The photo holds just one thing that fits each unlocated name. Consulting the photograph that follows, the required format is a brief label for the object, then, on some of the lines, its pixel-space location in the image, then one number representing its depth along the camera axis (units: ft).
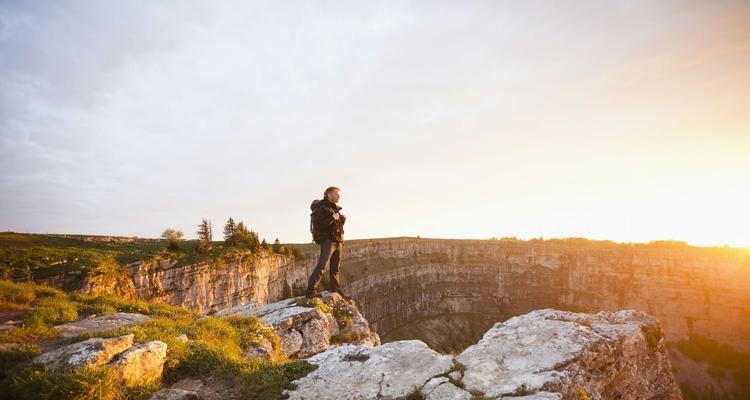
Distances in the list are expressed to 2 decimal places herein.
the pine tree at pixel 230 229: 120.78
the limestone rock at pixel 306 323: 29.55
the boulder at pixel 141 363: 16.47
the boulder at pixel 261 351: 24.23
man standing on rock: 36.35
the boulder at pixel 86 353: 16.57
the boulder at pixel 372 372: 16.53
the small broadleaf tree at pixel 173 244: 91.64
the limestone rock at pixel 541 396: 14.11
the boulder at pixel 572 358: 16.00
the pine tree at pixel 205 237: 98.49
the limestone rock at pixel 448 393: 15.15
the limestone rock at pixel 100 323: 23.54
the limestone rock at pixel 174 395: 16.15
